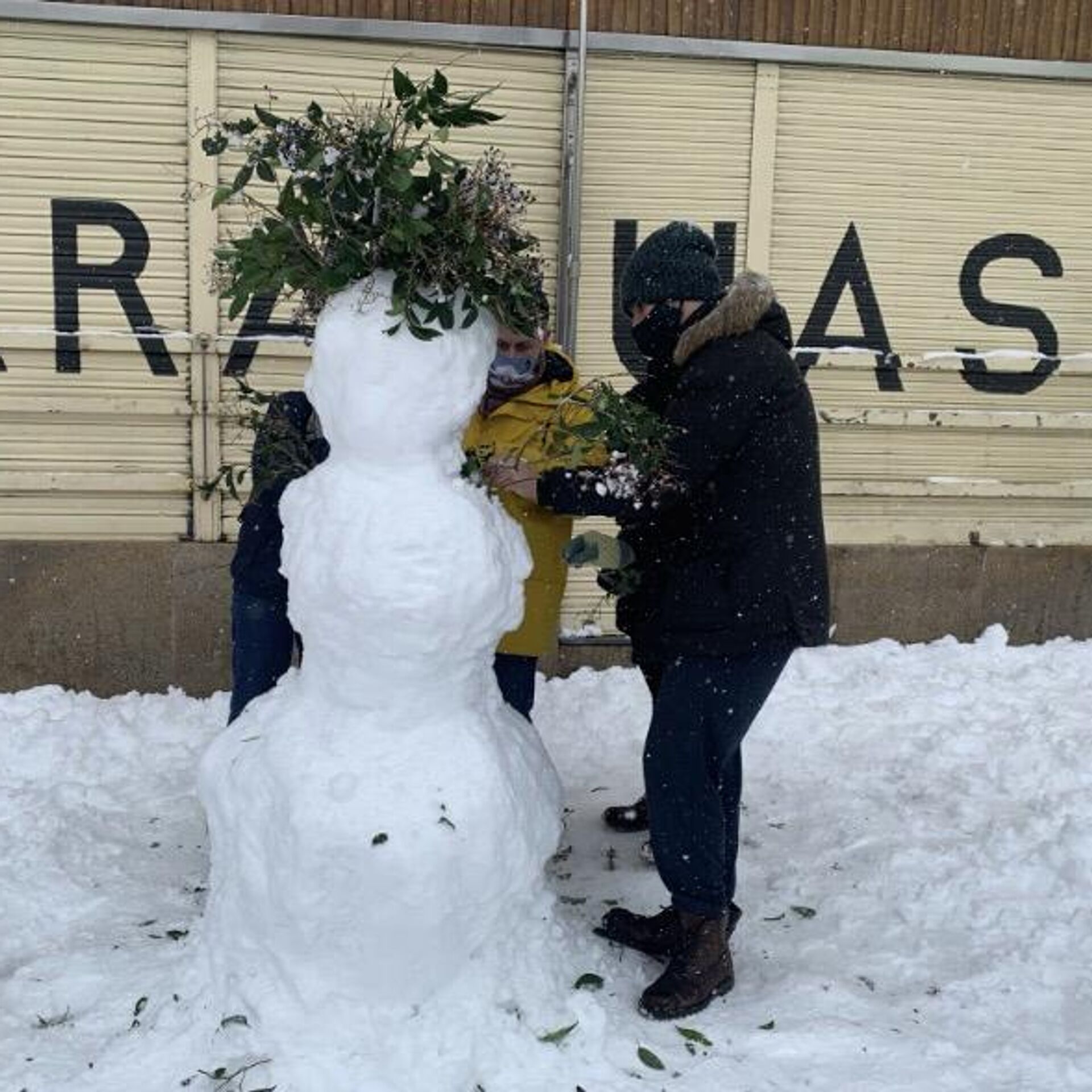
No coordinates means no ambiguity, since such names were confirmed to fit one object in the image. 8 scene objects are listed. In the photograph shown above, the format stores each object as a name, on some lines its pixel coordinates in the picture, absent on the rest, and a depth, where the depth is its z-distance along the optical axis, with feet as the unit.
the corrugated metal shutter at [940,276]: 21.43
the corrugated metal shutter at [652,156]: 20.57
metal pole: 19.89
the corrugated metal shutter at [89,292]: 19.36
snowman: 10.16
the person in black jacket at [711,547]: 11.14
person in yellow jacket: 12.55
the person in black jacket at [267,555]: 12.39
